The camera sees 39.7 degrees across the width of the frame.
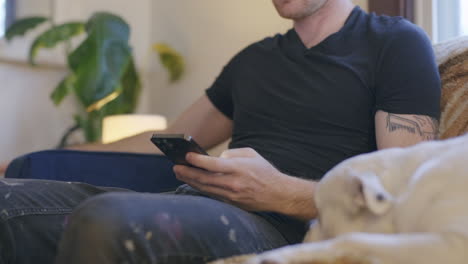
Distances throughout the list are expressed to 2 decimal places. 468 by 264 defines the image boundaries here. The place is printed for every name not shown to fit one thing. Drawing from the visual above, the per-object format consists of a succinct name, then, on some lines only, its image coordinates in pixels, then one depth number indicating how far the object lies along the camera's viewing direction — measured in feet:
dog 2.29
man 2.92
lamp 8.57
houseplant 9.36
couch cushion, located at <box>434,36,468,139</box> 4.28
